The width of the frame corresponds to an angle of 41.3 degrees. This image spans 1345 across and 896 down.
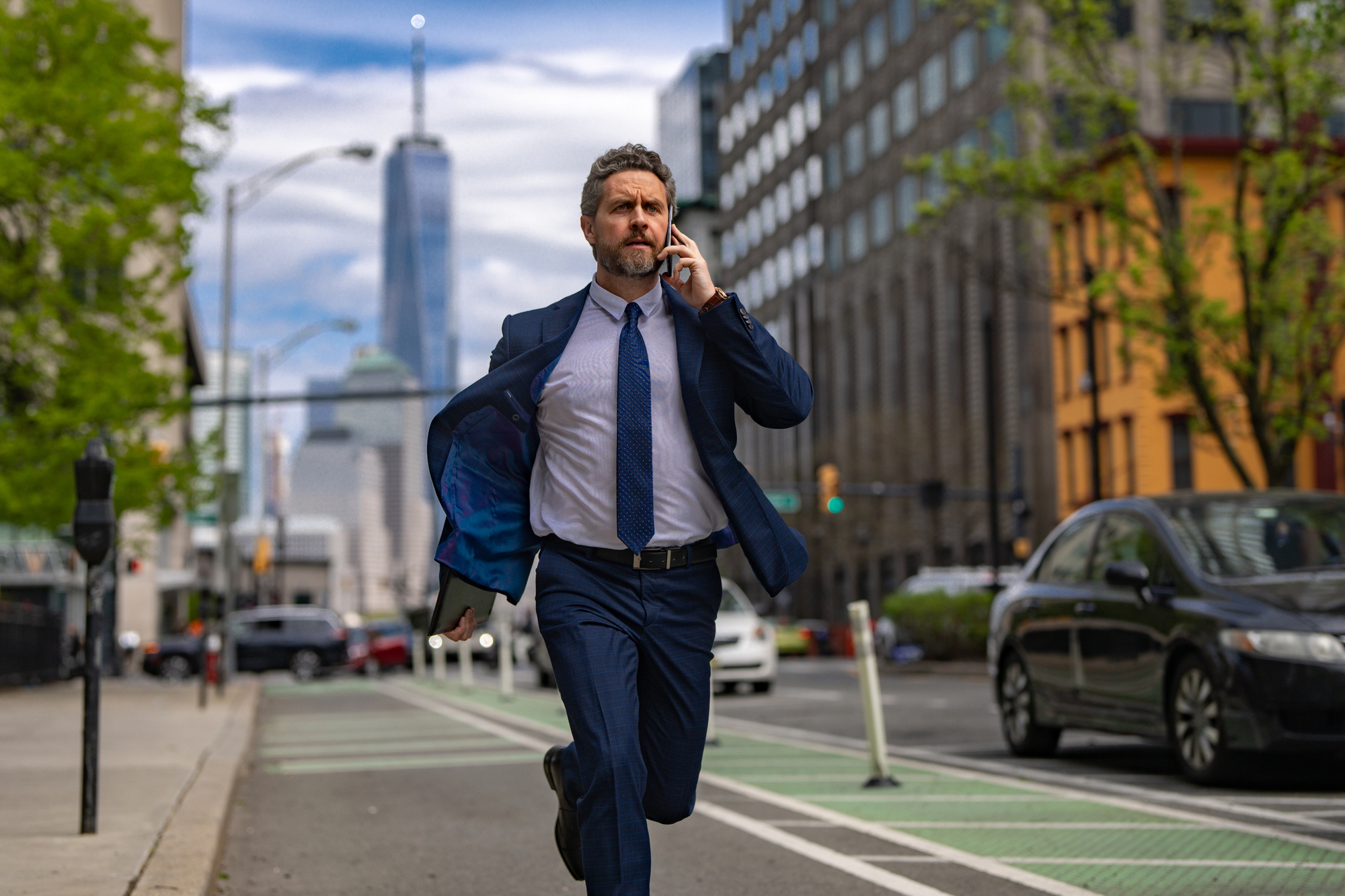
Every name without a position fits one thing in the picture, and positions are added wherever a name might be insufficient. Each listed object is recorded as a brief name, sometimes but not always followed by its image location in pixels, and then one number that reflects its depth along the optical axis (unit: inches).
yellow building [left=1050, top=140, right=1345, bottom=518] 1898.4
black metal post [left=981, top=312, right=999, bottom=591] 1433.3
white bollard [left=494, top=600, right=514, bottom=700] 905.5
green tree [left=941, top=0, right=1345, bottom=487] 863.7
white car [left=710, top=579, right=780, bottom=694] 869.8
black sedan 343.9
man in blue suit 171.3
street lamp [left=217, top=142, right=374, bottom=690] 1343.5
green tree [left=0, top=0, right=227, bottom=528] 1011.9
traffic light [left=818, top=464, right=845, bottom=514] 1676.9
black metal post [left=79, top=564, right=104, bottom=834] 299.4
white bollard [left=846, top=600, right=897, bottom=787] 386.6
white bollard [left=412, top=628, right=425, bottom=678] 1492.4
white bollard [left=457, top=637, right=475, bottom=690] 1073.8
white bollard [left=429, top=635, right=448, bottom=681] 1201.4
